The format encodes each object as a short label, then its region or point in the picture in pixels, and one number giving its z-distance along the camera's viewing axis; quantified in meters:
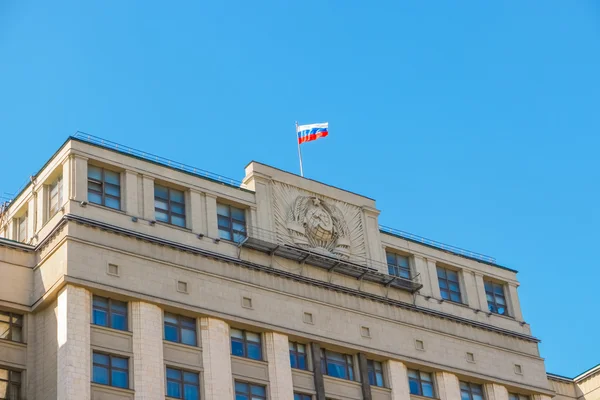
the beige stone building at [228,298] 60.03
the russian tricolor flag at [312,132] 75.38
